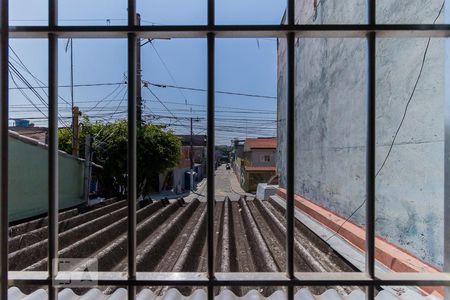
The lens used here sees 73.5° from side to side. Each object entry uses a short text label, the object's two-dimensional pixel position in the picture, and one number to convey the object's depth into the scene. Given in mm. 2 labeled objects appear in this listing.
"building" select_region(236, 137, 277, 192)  29875
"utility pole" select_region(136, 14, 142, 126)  10323
